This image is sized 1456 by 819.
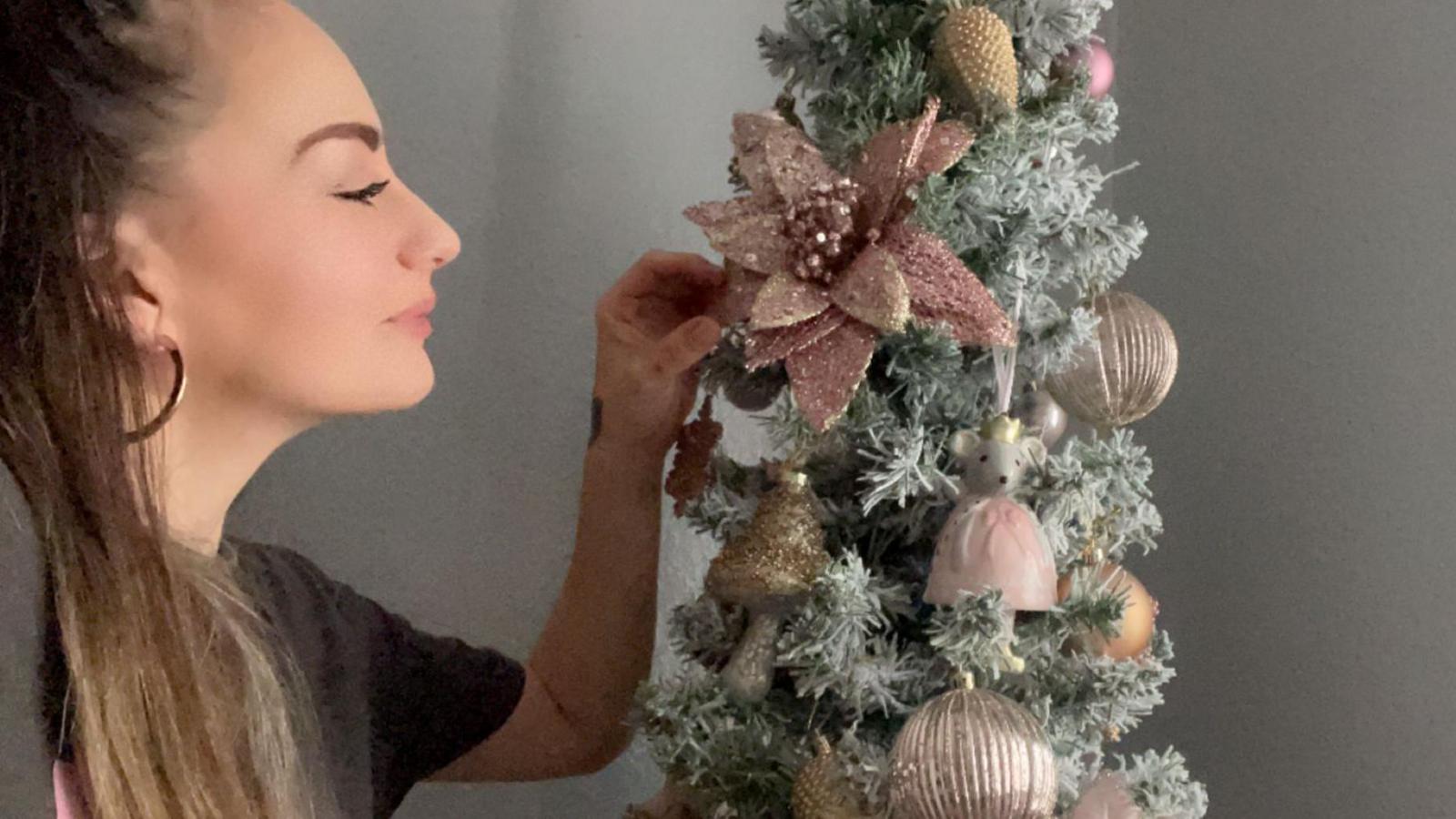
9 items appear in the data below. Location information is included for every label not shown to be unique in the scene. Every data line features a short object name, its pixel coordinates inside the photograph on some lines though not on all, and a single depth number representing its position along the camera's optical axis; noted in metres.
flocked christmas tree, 0.54
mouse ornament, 0.53
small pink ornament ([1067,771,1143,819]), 0.57
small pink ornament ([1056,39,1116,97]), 0.61
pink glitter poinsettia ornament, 0.55
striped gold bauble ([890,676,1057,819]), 0.50
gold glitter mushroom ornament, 0.56
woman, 0.47
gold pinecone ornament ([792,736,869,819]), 0.53
